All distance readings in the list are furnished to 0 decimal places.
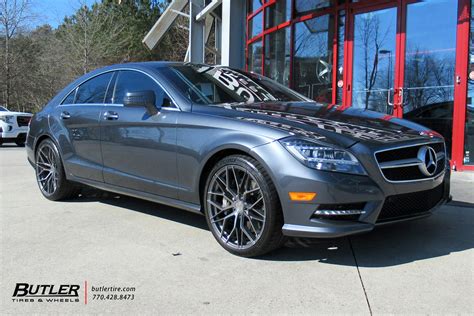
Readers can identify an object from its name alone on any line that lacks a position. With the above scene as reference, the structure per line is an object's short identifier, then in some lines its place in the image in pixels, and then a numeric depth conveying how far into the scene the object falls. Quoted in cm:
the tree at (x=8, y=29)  2975
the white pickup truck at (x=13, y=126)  1450
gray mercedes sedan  324
